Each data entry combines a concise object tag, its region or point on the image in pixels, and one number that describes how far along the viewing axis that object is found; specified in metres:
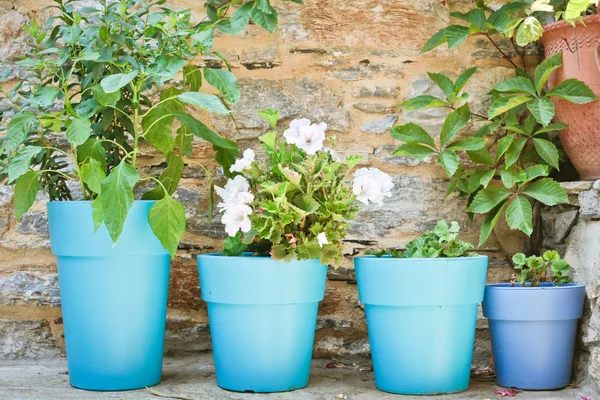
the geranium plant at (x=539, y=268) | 3.20
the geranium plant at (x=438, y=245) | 3.13
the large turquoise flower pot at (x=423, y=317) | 3.07
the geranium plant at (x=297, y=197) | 3.06
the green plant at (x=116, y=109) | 2.97
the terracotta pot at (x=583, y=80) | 3.24
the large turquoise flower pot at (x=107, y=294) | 3.06
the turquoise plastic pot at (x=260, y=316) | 3.07
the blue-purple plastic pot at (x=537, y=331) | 3.14
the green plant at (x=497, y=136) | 3.26
